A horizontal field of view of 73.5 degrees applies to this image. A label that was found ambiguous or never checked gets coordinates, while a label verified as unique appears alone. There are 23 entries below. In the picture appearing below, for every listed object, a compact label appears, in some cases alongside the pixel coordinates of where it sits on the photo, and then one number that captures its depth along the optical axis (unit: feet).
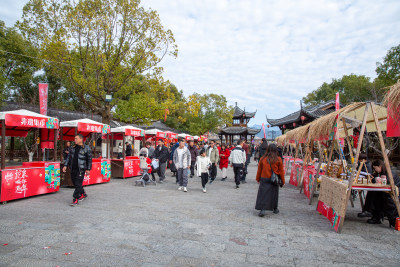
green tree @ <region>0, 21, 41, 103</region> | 61.31
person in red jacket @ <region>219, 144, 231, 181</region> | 40.75
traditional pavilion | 132.77
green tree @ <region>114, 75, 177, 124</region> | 54.44
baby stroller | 33.24
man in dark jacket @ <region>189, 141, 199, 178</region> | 40.68
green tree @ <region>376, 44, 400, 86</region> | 60.13
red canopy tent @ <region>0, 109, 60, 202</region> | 21.86
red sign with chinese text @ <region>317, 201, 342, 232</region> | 16.10
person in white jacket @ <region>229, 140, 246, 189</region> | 32.01
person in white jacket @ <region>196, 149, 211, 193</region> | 29.60
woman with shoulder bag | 19.27
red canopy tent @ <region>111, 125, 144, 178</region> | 40.40
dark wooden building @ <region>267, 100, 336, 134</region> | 68.28
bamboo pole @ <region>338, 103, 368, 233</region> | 15.69
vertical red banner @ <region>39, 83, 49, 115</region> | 44.70
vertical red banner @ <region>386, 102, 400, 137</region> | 17.07
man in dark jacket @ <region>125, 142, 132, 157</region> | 54.56
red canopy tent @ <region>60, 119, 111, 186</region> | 31.14
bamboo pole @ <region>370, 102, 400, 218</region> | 16.03
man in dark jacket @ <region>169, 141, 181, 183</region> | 39.20
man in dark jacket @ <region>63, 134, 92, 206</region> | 21.95
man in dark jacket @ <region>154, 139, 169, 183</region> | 35.47
